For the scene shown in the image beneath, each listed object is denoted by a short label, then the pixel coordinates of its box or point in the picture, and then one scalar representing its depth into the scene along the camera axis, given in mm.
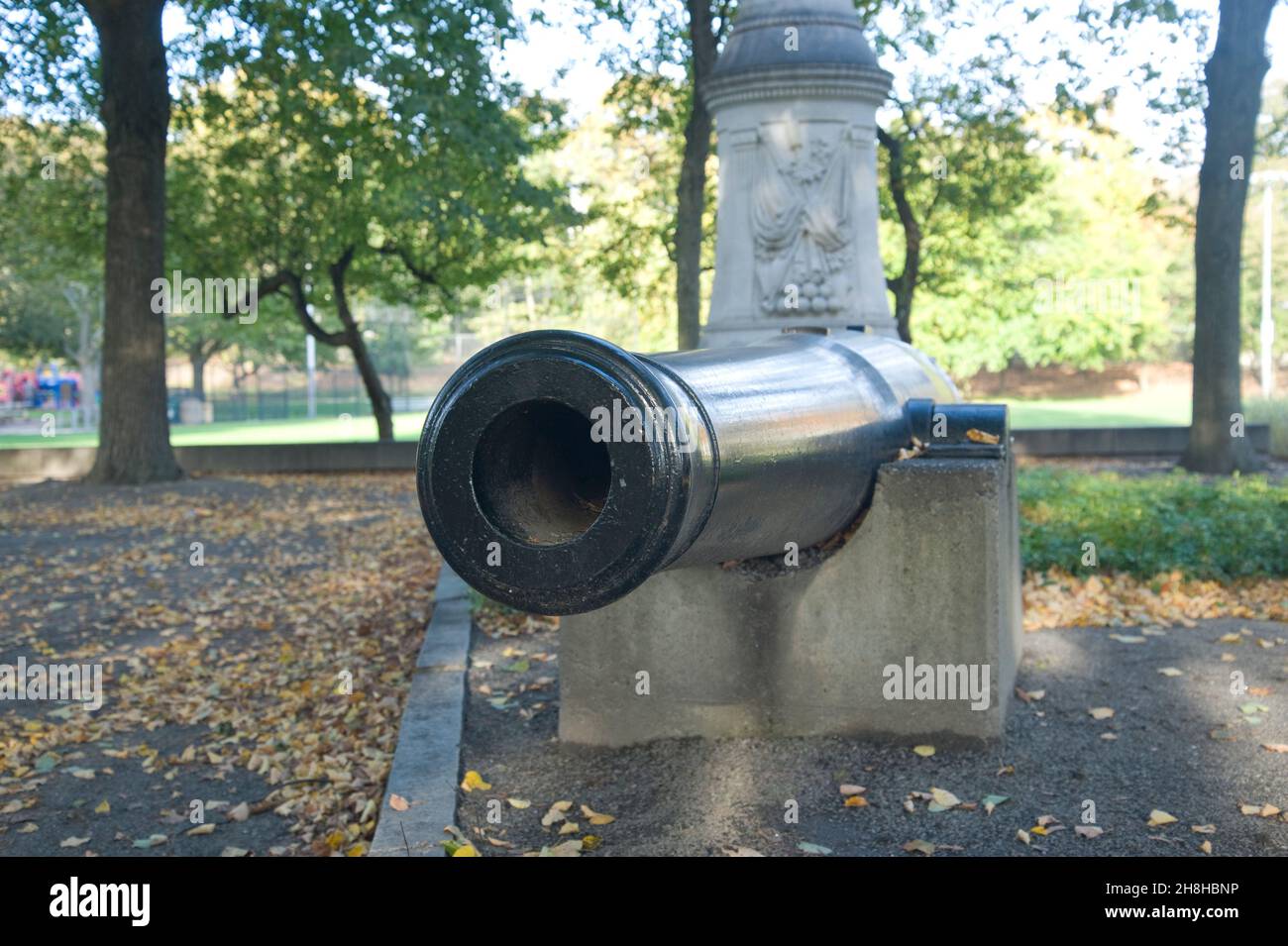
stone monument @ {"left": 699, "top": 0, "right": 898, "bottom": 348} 10047
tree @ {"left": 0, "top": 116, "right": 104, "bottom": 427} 21516
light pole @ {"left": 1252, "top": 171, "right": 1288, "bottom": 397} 43131
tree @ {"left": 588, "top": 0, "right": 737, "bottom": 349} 18781
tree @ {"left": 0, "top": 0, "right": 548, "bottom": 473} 16609
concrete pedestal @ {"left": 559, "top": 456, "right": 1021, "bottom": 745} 5297
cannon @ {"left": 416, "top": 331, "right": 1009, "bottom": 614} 3479
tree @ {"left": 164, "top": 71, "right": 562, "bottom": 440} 18641
